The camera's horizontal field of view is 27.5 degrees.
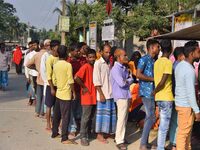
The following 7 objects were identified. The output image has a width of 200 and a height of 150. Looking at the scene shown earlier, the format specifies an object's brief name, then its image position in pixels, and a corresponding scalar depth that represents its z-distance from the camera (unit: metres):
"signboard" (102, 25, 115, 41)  11.05
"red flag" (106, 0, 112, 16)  12.14
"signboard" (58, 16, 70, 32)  19.60
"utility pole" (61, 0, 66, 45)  27.63
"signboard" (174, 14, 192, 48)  9.78
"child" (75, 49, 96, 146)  7.18
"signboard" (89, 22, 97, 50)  13.02
